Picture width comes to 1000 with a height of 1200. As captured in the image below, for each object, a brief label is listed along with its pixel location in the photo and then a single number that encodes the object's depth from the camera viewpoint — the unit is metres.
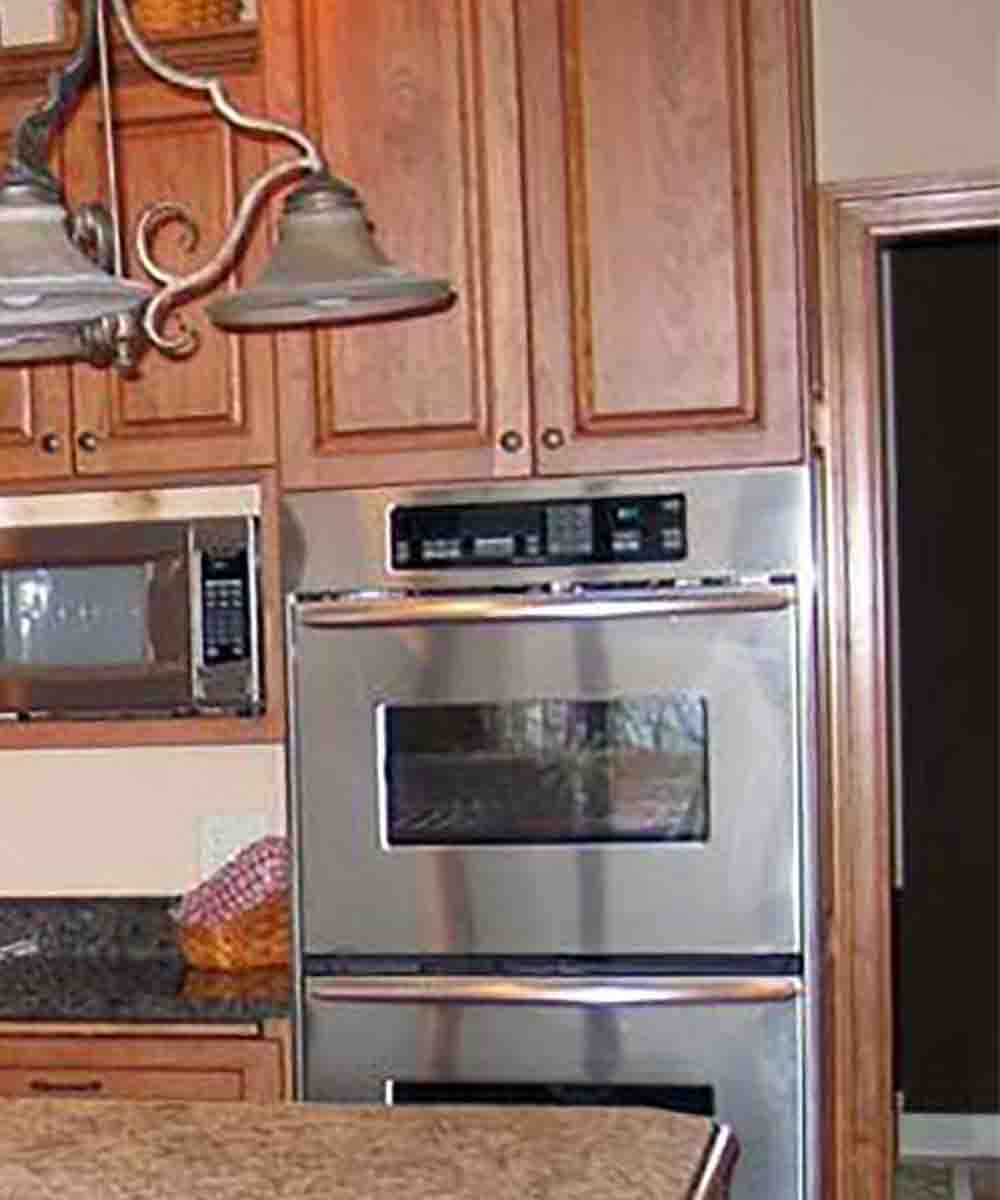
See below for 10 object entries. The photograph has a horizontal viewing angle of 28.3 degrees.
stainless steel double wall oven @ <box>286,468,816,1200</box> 2.86
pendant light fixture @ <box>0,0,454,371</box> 1.78
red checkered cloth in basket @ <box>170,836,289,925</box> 3.25
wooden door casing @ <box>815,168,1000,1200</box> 3.27
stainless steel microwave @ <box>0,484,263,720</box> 3.10
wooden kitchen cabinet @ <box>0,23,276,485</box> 3.13
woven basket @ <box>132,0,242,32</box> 3.19
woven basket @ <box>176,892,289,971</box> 3.23
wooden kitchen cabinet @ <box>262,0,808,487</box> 2.91
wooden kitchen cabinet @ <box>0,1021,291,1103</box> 2.94
